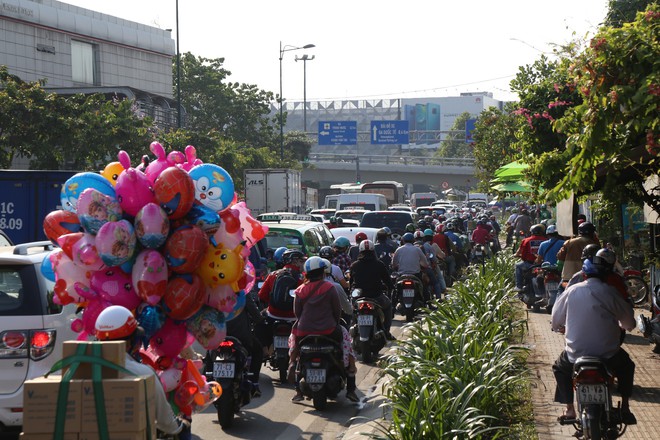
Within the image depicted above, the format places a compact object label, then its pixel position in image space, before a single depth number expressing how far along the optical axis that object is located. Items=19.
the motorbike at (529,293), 19.22
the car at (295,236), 17.36
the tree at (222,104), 74.62
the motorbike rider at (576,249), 14.98
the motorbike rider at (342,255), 15.37
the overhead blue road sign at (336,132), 71.17
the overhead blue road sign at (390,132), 71.69
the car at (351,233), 23.19
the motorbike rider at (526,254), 19.48
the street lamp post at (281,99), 59.75
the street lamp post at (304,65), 74.94
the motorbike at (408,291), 17.39
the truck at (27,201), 16.67
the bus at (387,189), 55.45
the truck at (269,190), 38.75
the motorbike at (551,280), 17.44
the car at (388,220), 28.48
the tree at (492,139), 33.38
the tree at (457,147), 124.69
